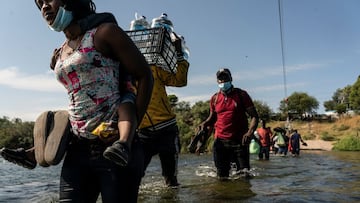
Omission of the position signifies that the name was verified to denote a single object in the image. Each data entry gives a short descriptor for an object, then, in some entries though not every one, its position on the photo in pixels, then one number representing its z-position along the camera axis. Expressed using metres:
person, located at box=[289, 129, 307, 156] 23.50
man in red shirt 7.22
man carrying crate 5.08
